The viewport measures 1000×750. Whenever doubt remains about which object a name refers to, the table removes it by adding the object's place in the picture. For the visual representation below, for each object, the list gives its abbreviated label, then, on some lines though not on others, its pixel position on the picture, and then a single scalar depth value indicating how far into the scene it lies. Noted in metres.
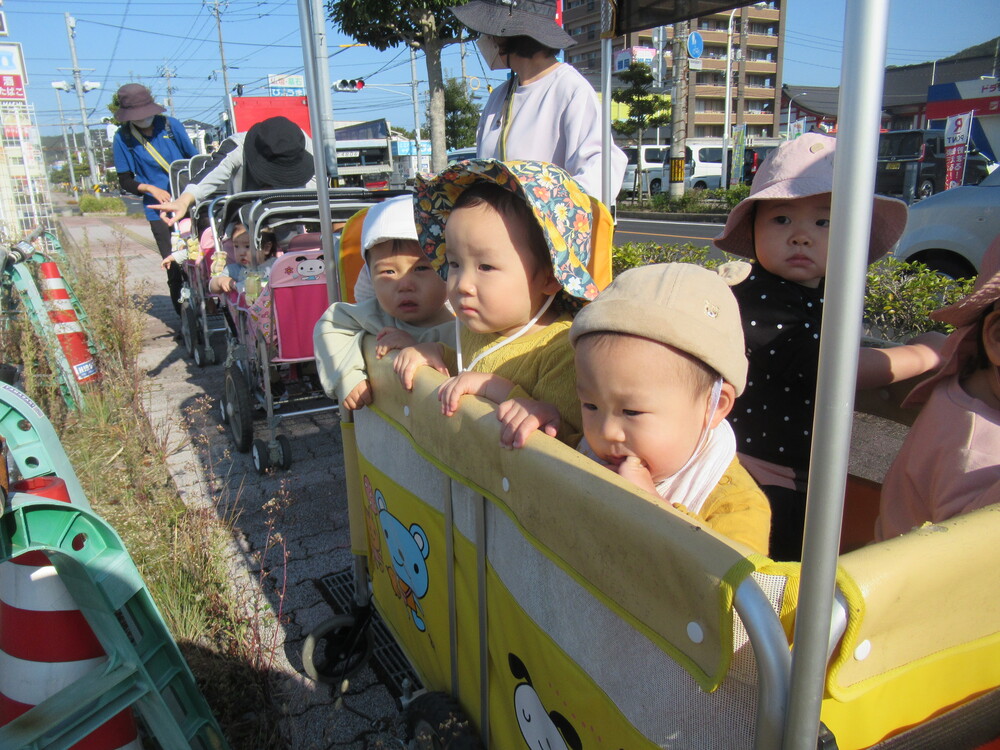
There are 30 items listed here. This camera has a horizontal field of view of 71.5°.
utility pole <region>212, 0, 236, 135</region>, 39.57
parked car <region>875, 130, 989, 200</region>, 17.16
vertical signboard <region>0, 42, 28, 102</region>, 10.05
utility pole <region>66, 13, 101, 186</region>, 42.12
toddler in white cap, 2.24
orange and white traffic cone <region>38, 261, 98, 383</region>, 4.82
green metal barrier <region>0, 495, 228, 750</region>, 1.48
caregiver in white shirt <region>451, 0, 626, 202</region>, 2.97
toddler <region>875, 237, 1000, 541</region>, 1.46
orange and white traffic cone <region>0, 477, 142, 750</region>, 1.66
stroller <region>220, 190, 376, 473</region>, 3.93
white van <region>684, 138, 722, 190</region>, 28.95
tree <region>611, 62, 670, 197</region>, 30.05
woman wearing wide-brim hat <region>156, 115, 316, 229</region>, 5.66
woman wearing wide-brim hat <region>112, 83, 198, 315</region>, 6.66
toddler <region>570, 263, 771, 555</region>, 1.23
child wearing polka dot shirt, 1.83
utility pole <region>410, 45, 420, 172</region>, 36.09
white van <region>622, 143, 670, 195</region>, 28.71
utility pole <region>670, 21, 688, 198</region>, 15.10
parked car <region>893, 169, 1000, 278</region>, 5.56
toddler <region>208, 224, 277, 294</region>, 4.88
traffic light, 24.52
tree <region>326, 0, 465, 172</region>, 12.20
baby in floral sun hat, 1.68
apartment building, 37.78
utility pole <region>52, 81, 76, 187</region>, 44.41
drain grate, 2.38
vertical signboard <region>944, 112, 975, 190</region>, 12.20
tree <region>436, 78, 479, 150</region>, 40.97
